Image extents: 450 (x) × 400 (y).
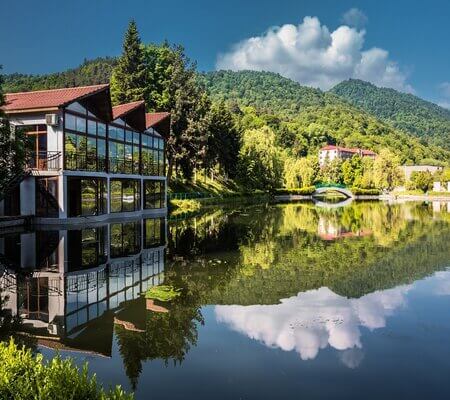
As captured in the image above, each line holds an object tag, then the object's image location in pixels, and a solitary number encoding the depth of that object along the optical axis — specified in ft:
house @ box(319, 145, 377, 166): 400.86
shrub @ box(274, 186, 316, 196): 226.79
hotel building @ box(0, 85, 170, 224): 74.23
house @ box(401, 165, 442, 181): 365.61
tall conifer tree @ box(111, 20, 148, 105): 144.97
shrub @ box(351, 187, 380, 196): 257.96
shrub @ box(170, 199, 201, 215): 126.72
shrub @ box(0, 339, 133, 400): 11.86
